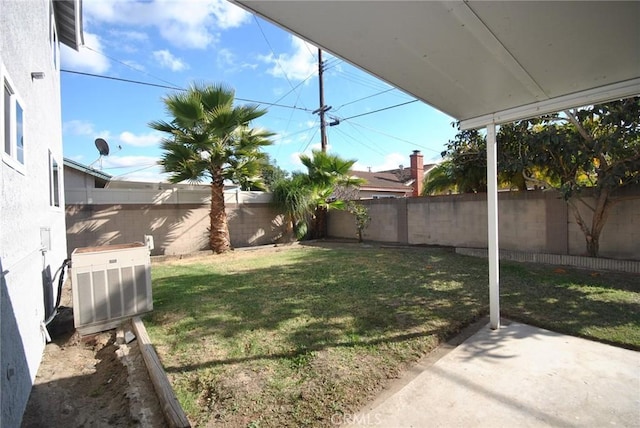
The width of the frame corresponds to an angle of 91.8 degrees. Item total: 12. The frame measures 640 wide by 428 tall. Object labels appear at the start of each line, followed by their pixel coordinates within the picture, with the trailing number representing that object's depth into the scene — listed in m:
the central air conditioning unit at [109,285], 3.74
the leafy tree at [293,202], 11.29
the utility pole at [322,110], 14.88
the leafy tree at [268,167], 10.01
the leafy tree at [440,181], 9.27
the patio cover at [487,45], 1.82
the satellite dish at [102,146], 11.21
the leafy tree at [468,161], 7.91
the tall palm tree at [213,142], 8.33
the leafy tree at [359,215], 11.01
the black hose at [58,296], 3.79
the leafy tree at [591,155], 5.36
